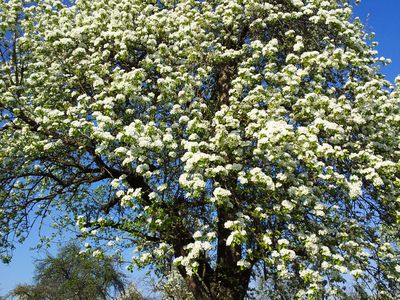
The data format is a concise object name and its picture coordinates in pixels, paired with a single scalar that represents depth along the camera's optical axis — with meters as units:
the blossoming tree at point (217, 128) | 11.20
